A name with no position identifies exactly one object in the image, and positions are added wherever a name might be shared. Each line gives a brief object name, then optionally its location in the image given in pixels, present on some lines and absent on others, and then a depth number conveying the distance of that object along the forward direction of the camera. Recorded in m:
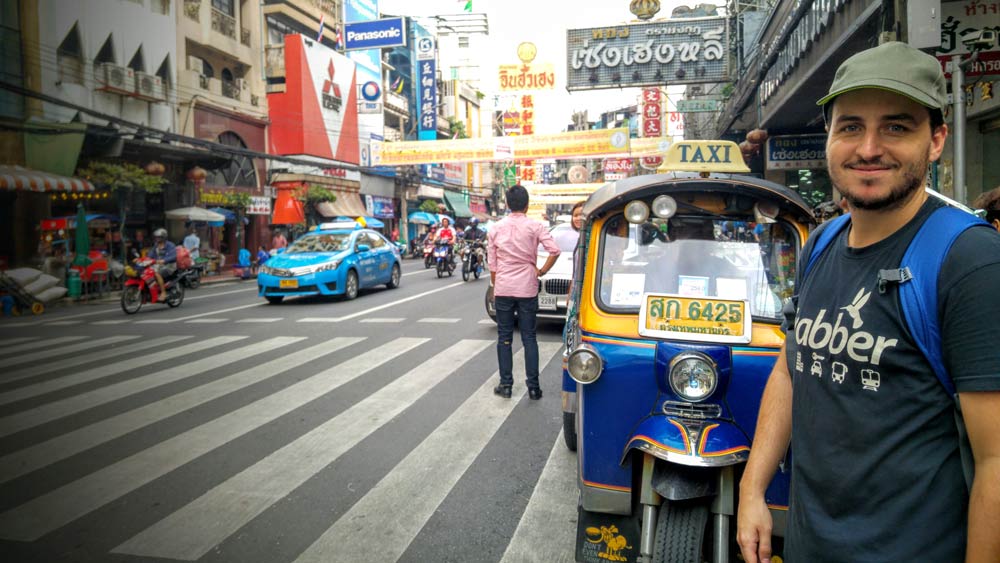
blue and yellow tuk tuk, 2.64
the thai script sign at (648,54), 20.00
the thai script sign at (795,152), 13.33
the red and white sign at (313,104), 30.30
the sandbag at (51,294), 13.54
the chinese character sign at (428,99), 44.44
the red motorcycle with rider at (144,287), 12.72
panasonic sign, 28.05
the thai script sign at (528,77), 30.72
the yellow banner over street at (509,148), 25.92
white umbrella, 21.03
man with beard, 1.20
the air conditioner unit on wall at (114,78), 14.15
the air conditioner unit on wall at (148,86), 16.66
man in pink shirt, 5.87
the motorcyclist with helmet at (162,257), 13.20
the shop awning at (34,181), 12.72
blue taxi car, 13.12
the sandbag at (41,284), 13.43
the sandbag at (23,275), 13.27
